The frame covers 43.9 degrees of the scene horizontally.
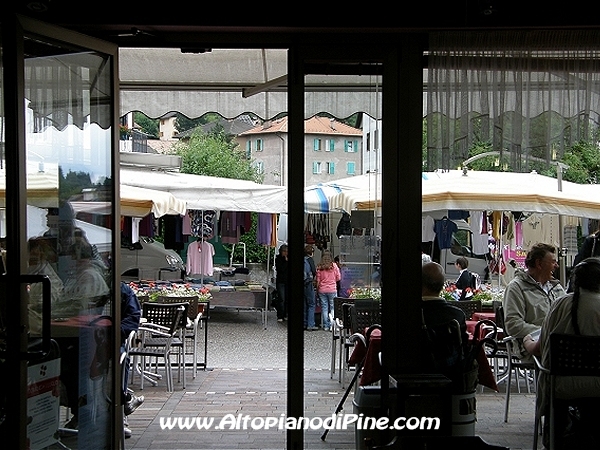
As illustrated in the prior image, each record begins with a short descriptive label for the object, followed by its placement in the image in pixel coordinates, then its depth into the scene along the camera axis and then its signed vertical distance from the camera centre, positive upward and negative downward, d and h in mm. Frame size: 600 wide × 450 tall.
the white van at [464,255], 13328 -685
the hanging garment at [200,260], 12984 -685
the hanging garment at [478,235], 11375 -218
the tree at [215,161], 30609 +2481
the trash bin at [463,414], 4391 -1162
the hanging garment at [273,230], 12516 -164
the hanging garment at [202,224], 13016 -58
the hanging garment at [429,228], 8723 -93
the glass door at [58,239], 3631 -102
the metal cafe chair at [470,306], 7730 -893
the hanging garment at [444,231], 9883 -134
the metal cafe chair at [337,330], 4628 -705
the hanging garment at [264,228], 12414 -121
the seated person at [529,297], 5406 -559
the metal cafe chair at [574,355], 4172 -754
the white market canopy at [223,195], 10535 +368
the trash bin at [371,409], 4266 -1108
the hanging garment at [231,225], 13203 -76
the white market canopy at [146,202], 8969 +225
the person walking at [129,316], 5609 -733
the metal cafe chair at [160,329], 7375 -1080
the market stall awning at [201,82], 5809 +1230
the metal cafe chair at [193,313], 8219 -1076
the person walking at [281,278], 13047 -1004
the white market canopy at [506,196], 7273 +257
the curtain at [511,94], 4375 +749
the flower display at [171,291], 9594 -934
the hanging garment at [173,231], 12812 -178
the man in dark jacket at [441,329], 4539 -668
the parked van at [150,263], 15586 -906
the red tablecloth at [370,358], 4668 -877
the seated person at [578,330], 4297 -653
